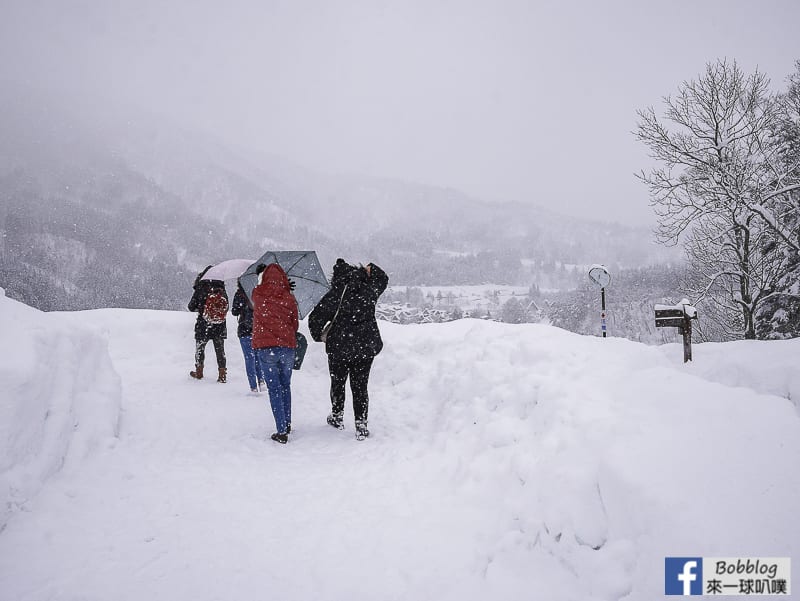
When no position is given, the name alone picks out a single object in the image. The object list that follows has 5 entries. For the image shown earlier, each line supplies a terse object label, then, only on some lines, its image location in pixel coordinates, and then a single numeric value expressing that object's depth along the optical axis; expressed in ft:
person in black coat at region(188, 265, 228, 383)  25.99
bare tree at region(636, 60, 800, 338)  48.34
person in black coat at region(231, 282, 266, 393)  24.38
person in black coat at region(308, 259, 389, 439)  17.47
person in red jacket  17.21
